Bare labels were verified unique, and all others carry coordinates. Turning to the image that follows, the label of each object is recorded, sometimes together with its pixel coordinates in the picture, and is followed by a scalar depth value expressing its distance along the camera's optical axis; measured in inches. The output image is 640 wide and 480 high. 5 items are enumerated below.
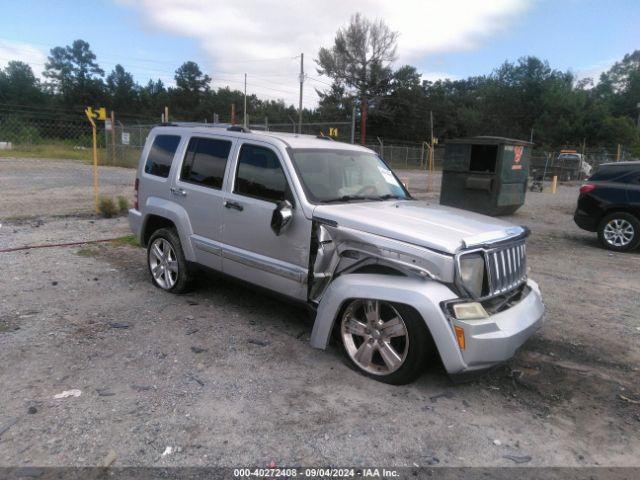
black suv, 356.8
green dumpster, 491.5
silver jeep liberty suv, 135.9
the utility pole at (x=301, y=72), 1802.3
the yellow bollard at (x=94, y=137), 398.6
